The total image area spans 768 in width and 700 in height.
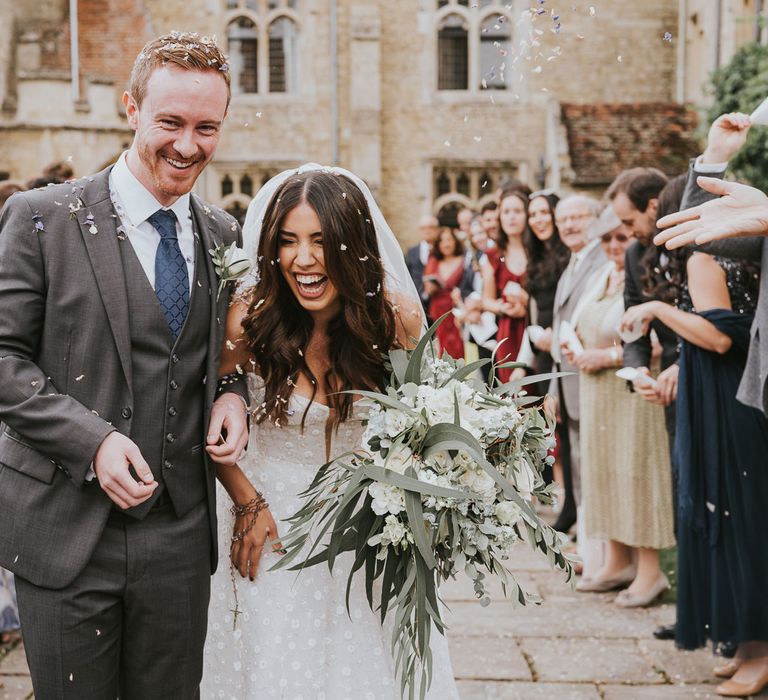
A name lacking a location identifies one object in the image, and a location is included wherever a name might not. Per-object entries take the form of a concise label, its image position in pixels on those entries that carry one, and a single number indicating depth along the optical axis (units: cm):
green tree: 1189
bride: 279
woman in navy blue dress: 419
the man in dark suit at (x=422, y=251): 1108
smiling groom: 228
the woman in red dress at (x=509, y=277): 736
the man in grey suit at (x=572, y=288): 625
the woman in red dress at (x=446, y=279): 962
